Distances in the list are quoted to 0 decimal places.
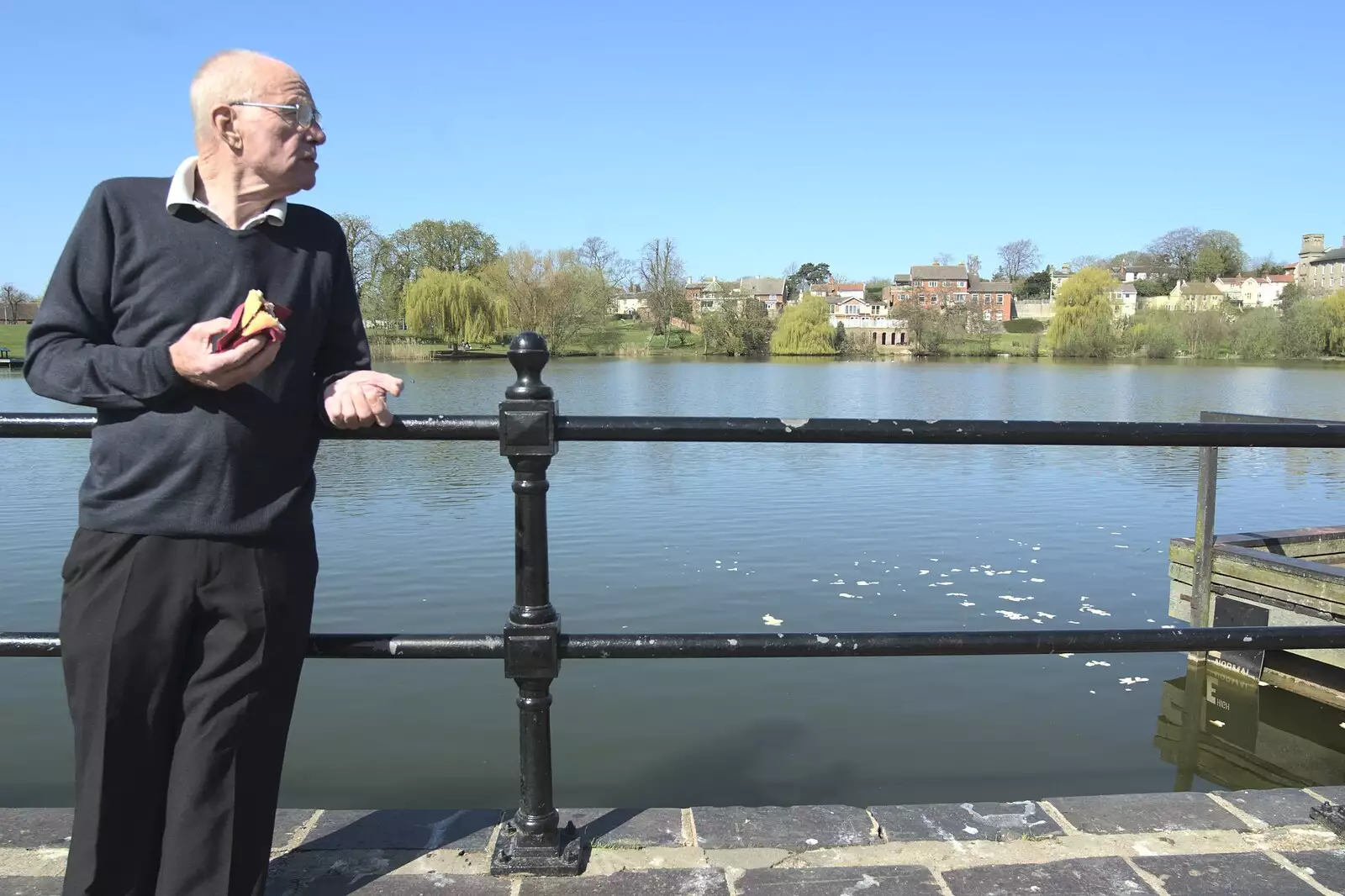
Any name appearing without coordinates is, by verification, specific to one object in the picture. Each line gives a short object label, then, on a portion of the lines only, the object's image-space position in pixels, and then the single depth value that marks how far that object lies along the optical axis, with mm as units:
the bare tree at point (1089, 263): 125188
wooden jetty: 6184
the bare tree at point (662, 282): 83812
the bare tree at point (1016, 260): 129125
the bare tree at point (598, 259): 92125
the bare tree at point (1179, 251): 118000
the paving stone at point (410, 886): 2035
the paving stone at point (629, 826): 2252
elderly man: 1693
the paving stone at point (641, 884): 2039
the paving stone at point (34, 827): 2238
